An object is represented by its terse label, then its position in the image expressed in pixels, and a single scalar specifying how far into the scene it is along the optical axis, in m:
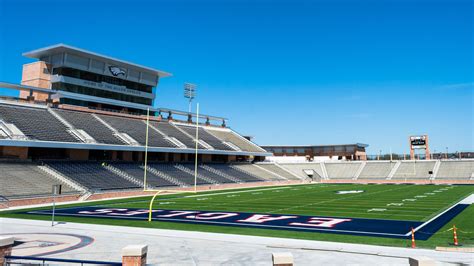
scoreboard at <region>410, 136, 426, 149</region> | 66.25
